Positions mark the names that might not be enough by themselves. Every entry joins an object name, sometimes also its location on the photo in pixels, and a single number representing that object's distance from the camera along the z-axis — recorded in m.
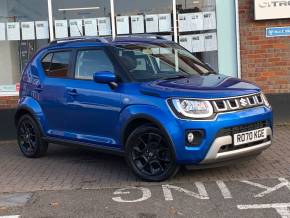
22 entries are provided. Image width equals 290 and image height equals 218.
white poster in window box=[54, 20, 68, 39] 10.27
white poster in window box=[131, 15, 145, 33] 10.29
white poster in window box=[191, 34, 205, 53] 10.39
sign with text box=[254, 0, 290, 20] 9.90
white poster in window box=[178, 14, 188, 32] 10.34
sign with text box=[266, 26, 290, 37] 10.06
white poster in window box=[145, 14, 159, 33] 10.28
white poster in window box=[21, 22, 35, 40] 10.27
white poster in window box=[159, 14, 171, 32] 10.31
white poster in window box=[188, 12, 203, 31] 10.34
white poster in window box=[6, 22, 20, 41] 10.27
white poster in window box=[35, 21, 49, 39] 10.27
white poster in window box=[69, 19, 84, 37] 10.27
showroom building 10.10
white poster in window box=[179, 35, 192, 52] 10.38
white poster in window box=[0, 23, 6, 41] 10.29
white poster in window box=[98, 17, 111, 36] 10.31
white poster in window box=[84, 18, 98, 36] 10.29
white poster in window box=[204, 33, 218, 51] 10.30
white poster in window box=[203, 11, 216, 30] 10.29
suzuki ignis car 6.23
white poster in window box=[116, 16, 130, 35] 10.30
